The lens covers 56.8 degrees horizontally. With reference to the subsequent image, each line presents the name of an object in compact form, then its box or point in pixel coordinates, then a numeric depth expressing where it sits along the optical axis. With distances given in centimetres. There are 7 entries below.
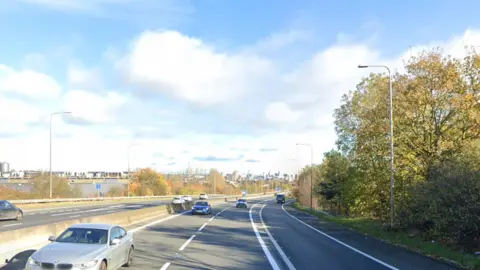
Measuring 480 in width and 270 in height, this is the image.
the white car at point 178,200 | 5834
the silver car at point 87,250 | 955
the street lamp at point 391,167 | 2377
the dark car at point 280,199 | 10231
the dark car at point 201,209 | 4462
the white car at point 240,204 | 6825
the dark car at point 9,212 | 3009
